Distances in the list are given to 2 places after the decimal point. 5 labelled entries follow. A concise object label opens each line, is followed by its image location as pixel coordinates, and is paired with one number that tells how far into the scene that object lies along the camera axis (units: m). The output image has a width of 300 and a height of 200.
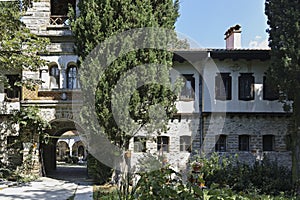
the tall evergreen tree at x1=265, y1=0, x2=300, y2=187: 10.76
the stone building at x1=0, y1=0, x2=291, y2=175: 13.93
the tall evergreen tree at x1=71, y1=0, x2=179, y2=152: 10.59
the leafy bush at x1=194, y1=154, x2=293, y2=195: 11.17
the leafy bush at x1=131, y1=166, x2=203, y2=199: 2.55
